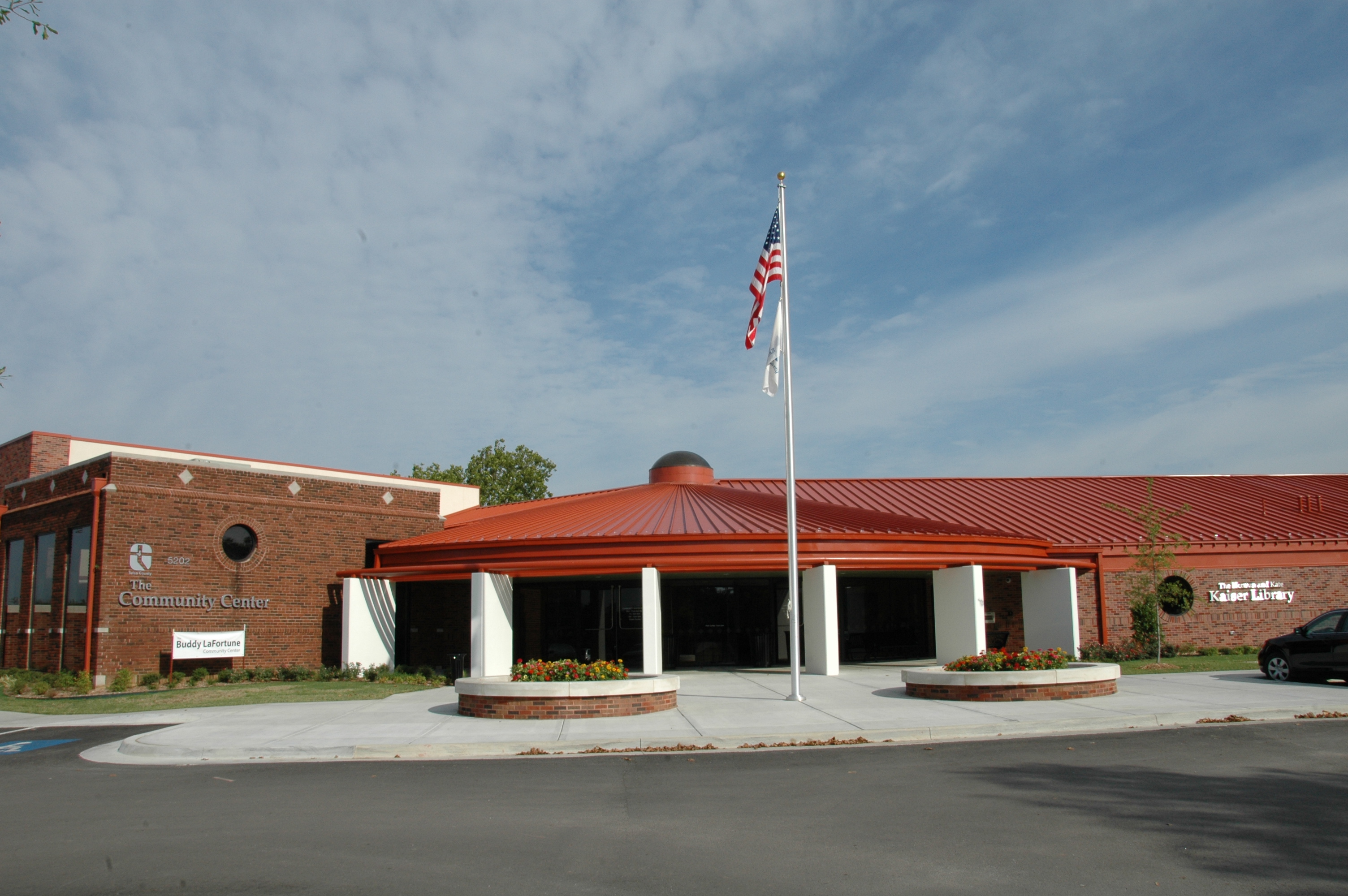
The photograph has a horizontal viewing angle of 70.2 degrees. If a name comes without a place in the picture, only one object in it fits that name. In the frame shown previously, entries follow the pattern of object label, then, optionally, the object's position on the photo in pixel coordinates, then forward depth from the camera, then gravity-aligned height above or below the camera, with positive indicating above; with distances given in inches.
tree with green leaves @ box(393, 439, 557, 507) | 2583.7 +282.2
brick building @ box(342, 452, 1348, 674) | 842.2 -1.1
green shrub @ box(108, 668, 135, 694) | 824.9 -84.1
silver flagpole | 631.8 +50.7
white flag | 671.8 +145.4
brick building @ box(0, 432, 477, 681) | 884.0 +34.0
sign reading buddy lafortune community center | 882.1 -58.4
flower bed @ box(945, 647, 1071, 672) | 631.8 -58.8
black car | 684.1 -60.0
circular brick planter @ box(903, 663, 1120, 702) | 605.3 -71.4
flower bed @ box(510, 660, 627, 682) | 599.8 -58.5
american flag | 679.7 +218.8
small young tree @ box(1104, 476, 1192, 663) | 962.7 -8.6
